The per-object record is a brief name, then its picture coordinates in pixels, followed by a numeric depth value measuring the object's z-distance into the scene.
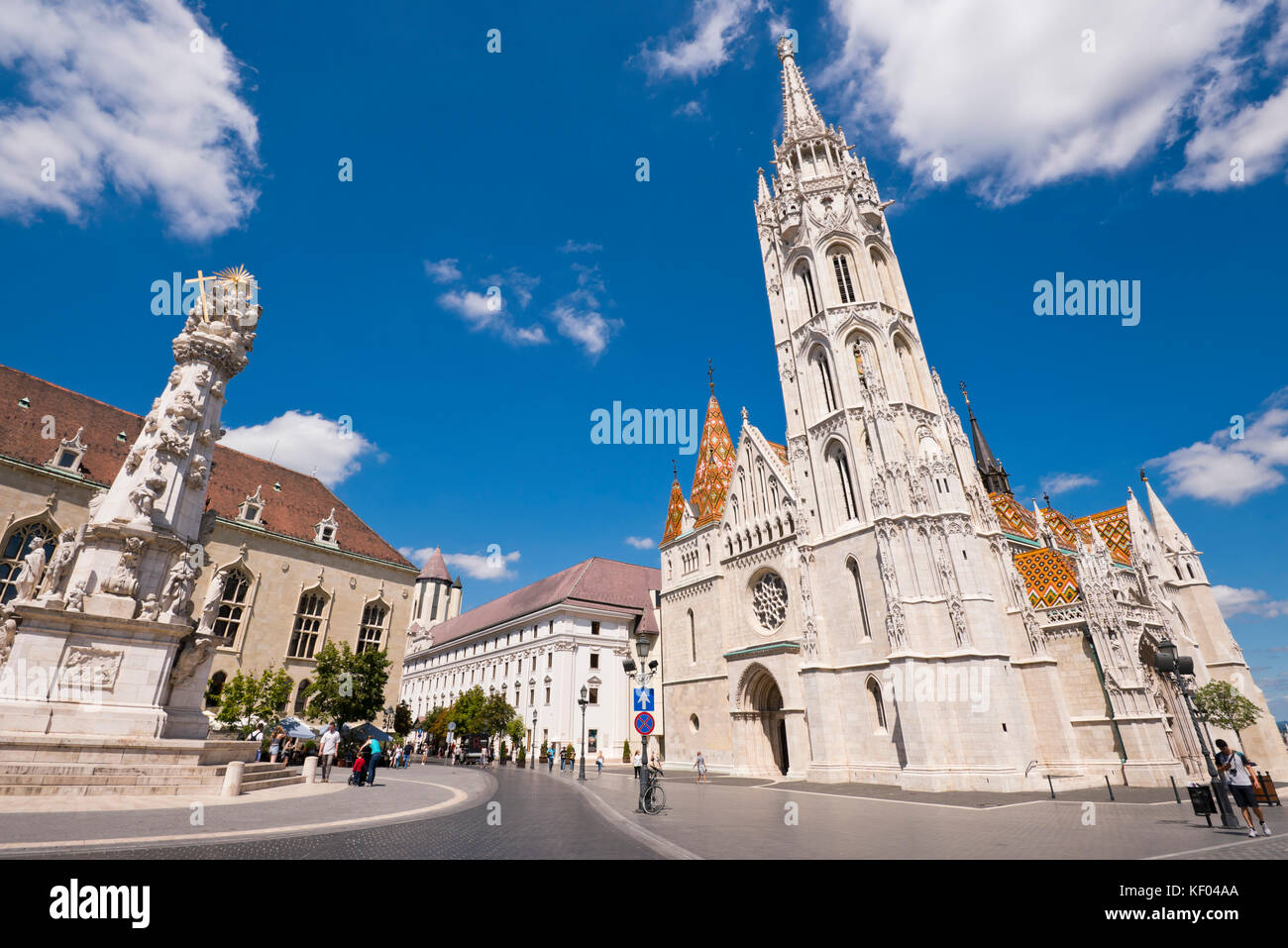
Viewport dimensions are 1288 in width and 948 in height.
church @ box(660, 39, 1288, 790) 23.50
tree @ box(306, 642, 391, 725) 29.28
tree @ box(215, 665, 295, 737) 25.69
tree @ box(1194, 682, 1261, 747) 26.45
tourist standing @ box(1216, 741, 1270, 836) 10.18
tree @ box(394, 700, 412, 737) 46.39
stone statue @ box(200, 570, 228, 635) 15.06
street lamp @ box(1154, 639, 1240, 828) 11.47
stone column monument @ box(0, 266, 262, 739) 12.49
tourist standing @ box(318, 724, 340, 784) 19.78
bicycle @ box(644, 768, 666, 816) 14.35
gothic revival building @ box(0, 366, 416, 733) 26.20
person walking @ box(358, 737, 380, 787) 17.73
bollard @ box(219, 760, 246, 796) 12.90
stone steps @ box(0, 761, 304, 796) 11.07
